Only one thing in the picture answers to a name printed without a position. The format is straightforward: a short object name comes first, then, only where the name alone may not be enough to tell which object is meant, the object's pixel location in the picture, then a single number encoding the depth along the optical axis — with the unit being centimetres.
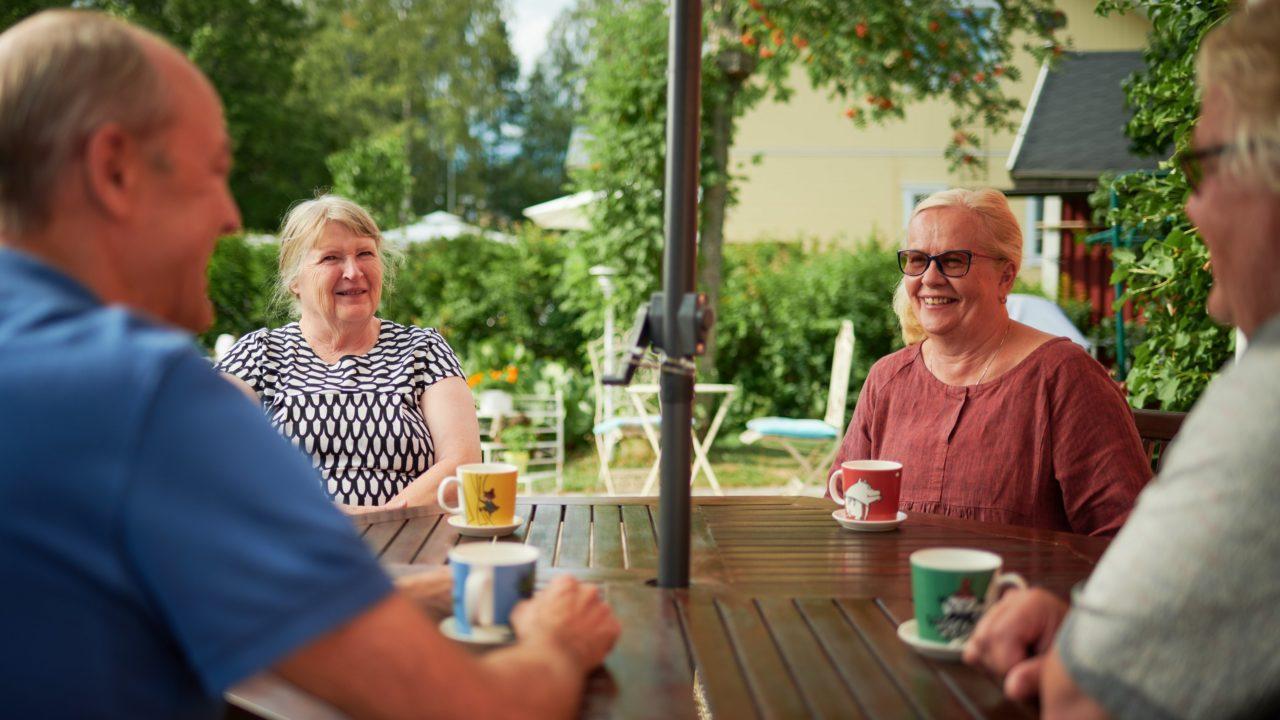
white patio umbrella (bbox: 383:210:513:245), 1109
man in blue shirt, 86
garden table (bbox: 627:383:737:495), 704
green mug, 133
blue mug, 134
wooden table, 119
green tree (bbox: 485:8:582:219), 3803
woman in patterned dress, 293
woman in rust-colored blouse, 239
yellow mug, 201
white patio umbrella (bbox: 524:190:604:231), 926
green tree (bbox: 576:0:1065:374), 820
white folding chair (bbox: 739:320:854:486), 689
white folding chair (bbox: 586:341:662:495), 725
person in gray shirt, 92
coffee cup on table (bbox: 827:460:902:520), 205
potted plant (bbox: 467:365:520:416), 764
